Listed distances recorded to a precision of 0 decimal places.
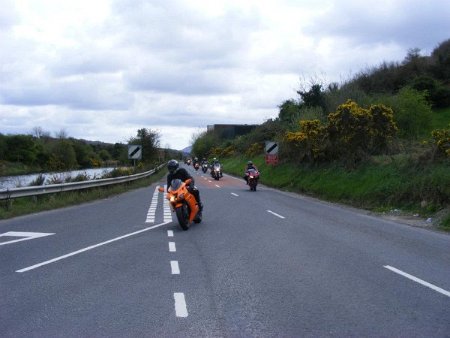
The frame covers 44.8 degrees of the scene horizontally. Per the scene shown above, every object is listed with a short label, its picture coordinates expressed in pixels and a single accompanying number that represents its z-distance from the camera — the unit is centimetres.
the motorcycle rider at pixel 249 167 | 3297
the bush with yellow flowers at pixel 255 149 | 6328
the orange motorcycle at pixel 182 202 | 1443
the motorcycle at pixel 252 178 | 3231
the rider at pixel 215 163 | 4790
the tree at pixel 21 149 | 4884
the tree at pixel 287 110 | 5672
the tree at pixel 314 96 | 4822
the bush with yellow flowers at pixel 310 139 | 3431
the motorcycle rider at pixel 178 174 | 1539
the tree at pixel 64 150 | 5209
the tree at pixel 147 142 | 6446
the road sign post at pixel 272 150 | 4356
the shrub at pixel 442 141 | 2141
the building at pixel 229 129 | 11356
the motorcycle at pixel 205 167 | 6625
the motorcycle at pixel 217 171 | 4731
